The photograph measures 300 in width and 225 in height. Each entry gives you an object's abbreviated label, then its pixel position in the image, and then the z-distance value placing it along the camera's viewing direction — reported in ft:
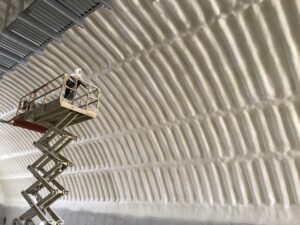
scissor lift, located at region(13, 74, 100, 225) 22.28
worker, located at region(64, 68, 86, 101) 23.70
